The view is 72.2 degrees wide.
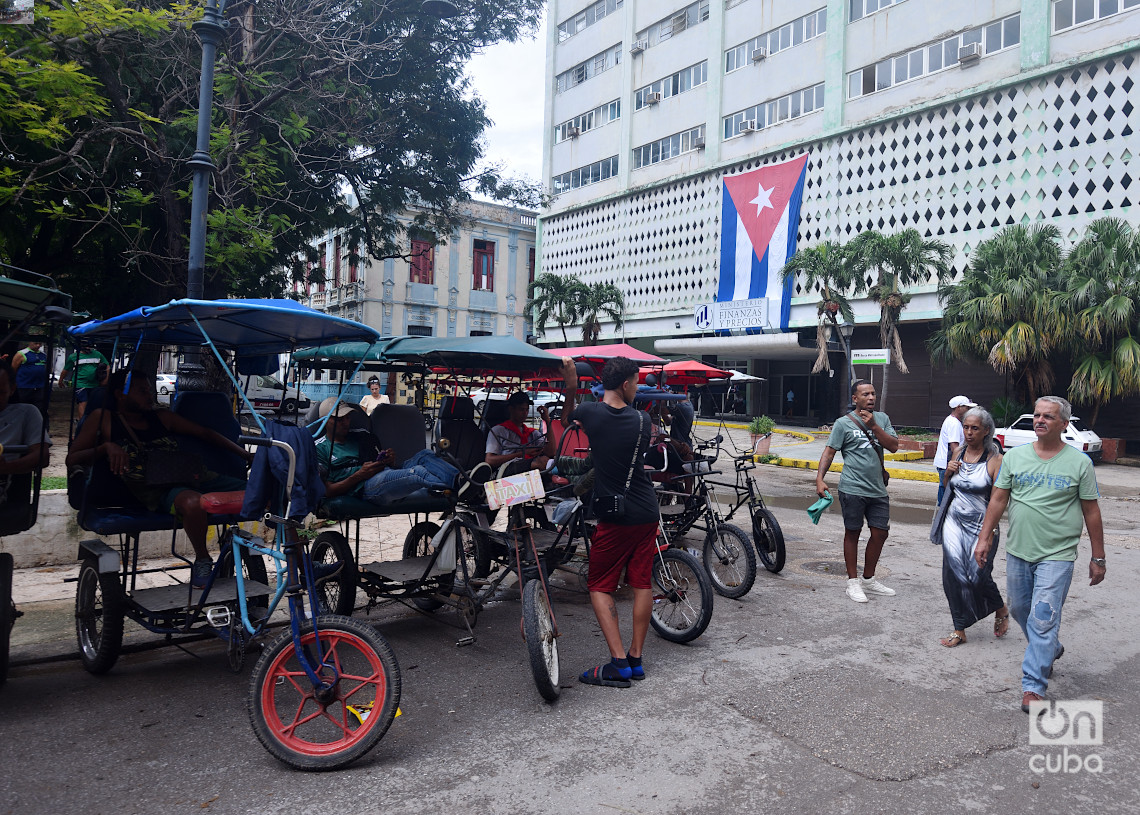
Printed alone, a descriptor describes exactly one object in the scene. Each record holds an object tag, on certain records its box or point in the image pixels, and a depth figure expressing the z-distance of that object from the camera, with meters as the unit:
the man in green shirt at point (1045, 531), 4.53
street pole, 7.85
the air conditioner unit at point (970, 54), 27.16
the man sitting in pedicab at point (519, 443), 7.23
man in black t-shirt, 4.79
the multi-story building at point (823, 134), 25.20
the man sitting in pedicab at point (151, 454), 5.21
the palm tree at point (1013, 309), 21.77
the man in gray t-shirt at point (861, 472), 6.83
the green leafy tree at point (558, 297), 41.12
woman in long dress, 5.70
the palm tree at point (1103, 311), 20.50
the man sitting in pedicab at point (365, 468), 5.79
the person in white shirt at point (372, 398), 16.11
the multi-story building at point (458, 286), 44.09
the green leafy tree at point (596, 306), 41.06
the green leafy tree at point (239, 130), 9.28
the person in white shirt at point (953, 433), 9.42
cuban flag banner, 33.81
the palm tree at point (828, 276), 27.45
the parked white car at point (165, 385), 31.48
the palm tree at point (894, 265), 26.06
